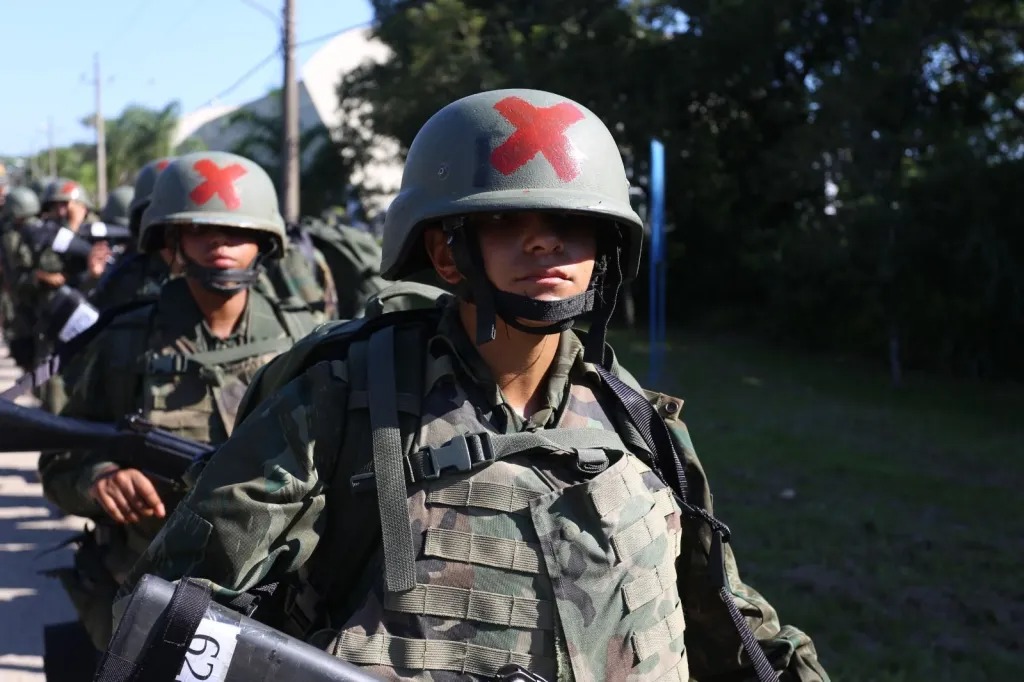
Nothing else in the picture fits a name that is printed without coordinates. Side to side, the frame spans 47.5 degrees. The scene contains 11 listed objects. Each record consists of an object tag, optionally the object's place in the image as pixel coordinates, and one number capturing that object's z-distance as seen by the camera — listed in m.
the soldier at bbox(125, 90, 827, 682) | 1.75
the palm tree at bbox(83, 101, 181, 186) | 41.41
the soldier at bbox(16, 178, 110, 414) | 7.28
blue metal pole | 10.58
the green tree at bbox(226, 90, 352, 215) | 26.78
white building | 46.53
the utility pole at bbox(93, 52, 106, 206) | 36.47
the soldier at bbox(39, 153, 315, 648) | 3.39
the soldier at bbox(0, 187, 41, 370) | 8.85
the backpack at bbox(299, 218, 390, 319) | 5.68
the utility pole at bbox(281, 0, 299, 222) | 15.14
